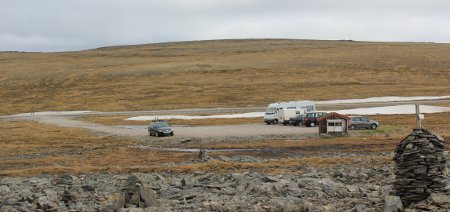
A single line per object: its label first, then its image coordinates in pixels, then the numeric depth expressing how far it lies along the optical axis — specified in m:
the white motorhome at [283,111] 74.12
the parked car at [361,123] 62.25
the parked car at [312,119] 68.00
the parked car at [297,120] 70.64
